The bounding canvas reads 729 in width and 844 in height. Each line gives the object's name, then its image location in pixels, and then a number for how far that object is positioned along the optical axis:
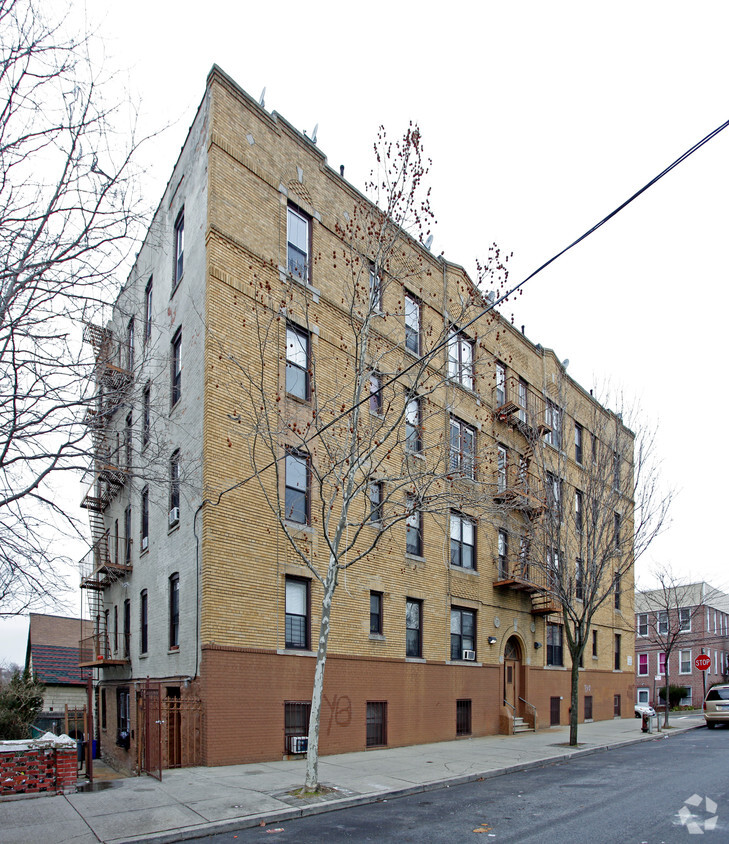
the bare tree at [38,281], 9.10
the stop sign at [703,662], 31.74
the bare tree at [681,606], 55.56
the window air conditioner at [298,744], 15.19
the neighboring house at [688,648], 56.94
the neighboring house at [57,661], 32.22
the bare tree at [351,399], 13.78
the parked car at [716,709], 29.58
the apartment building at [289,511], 14.63
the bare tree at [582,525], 21.20
